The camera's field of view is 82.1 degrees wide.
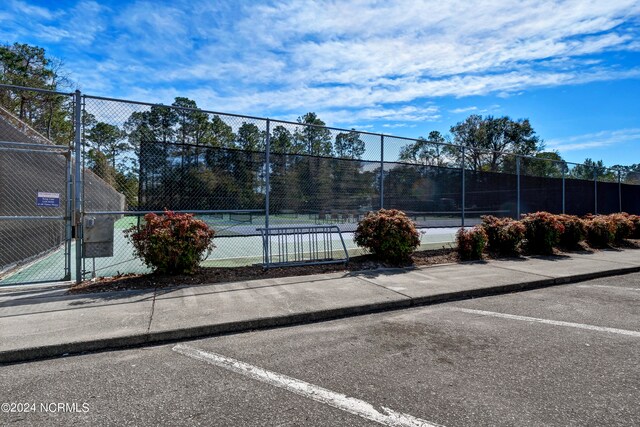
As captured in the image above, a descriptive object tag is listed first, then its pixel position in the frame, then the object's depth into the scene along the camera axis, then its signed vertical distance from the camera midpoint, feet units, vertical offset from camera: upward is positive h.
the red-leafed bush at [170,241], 21.35 -1.46
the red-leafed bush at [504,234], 33.30 -1.55
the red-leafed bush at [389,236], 27.50 -1.51
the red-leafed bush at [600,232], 40.27 -1.64
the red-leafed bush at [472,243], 31.12 -2.22
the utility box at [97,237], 21.08 -1.22
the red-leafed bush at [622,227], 43.42 -1.16
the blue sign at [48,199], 20.31 +0.92
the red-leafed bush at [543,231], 34.81 -1.34
